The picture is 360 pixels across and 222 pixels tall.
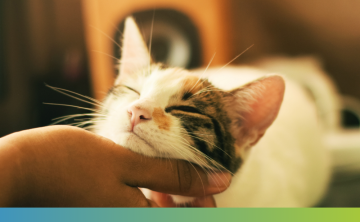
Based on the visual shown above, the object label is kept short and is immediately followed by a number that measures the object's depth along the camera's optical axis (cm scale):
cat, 24
